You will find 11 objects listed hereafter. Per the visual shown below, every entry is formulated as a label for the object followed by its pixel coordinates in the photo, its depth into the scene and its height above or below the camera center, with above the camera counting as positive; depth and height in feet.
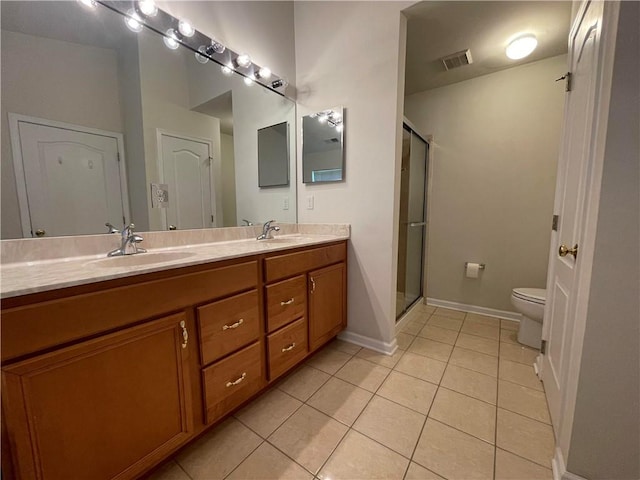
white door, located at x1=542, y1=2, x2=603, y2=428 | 3.24 +0.21
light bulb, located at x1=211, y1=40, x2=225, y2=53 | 4.97 +3.27
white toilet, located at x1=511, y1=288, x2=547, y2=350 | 5.89 -2.38
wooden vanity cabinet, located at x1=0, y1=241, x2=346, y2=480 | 2.14 -1.66
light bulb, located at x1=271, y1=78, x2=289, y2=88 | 6.27 +3.21
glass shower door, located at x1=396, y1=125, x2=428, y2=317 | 6.98 -0.28
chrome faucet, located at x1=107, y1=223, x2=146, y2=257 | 3.83 -0.44
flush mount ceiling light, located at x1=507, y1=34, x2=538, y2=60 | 5.91 +3.90
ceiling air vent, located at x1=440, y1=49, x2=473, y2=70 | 6.59 +4.08
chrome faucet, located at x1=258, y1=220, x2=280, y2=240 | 6.07 -0.43
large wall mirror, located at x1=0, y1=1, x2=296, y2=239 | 3.16 +1.36
